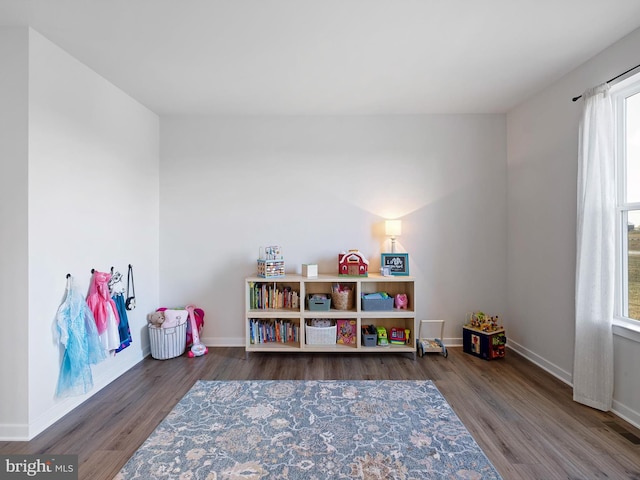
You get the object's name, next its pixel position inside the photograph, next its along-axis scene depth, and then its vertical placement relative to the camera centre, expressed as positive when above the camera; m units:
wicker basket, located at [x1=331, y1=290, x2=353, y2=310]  3.39 -0.65
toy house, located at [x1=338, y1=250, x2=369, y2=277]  3.43 -0.27
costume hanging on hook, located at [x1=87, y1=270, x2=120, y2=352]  2.57 -0.58
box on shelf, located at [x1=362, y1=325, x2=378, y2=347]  3.36 -1.05
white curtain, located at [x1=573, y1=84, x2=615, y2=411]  2.28 -0.13
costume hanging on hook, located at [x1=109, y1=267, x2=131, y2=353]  2.84 -0.62
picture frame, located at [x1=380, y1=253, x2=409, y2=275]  3.49 -0.25
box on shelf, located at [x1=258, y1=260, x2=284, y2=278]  3.37 -0.31
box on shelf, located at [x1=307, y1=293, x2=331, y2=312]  3.39 -0.68
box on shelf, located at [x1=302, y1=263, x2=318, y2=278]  3.38 -0.33
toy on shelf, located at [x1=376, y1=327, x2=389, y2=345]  3.39 -1.04
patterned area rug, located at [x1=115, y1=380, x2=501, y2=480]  1.76 -1.26
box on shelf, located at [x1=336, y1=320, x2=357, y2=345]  3.42 -0.99
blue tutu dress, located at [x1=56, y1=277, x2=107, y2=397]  2.28 -0.77
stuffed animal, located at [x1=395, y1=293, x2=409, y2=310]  3.45 -0.67
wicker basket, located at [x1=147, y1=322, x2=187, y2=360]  3.29 -1.06
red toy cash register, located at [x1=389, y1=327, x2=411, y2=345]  3.44 -1.04
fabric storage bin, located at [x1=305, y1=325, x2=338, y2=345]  3.36 -1.01
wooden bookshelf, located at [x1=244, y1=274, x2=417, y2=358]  3.32 -0.78
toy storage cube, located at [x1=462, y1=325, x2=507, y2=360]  3.25 -1.07
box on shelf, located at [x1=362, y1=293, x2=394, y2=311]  3.36 -0.67
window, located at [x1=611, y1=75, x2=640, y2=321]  2.29 +0.32
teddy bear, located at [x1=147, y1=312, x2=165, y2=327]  3.34 -0.83
